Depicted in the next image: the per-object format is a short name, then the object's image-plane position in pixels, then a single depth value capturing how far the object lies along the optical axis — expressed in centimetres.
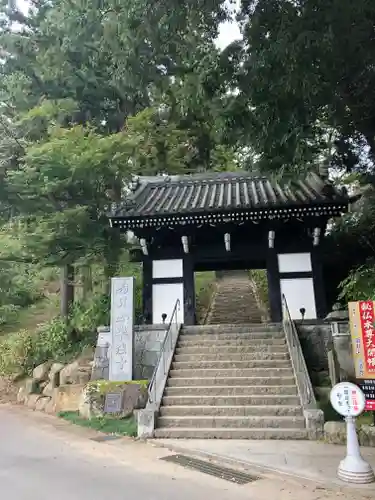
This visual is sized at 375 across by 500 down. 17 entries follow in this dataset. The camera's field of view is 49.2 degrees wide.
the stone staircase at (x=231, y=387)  709
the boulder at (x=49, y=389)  1060
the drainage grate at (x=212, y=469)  506
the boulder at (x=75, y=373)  1025
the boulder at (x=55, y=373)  1088
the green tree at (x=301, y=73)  562
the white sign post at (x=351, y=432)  477
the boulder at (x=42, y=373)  1163
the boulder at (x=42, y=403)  1039
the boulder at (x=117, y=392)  849
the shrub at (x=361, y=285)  878
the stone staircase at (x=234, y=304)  1434
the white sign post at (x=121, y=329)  913
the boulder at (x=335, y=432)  641
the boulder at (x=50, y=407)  1002
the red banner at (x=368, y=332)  600
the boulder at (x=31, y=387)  1143
